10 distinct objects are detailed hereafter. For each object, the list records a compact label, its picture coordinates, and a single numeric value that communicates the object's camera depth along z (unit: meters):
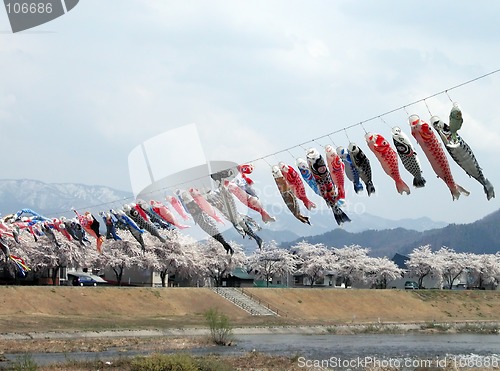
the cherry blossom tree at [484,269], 114.50
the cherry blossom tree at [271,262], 107.75
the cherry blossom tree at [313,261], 107.88
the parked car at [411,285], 110.66
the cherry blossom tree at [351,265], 108.25
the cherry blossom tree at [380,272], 107.50
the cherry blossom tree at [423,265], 110.62
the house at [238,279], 108.05
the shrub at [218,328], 46.16
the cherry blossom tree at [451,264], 113.75
